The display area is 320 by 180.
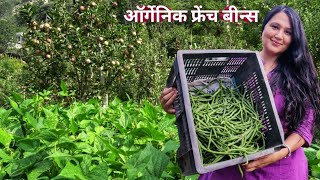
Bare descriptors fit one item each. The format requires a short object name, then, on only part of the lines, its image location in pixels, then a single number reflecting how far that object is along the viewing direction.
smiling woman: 1.81
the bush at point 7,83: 9.76
